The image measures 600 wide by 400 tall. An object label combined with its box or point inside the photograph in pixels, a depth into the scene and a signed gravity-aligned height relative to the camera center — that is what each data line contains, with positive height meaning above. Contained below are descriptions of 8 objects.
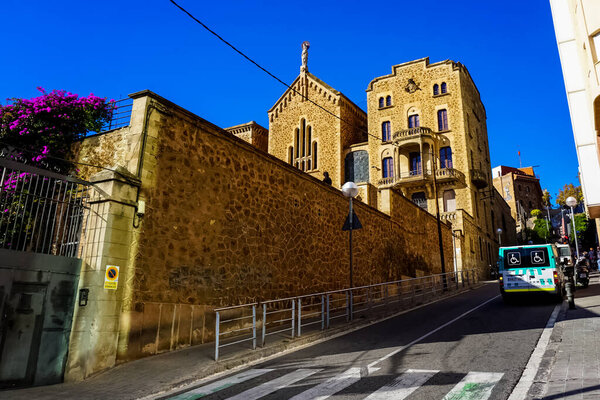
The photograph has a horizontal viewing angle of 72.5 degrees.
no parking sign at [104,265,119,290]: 7.30 +0.03
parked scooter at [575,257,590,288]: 19.03 +0.49
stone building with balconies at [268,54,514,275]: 37.09 +13.90
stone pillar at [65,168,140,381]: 6.93 +0.15
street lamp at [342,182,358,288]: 12.26 +2.73
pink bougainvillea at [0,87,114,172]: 9.80 +3.72
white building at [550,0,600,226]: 13.07 +7.90
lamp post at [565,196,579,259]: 23.43 +4.79
